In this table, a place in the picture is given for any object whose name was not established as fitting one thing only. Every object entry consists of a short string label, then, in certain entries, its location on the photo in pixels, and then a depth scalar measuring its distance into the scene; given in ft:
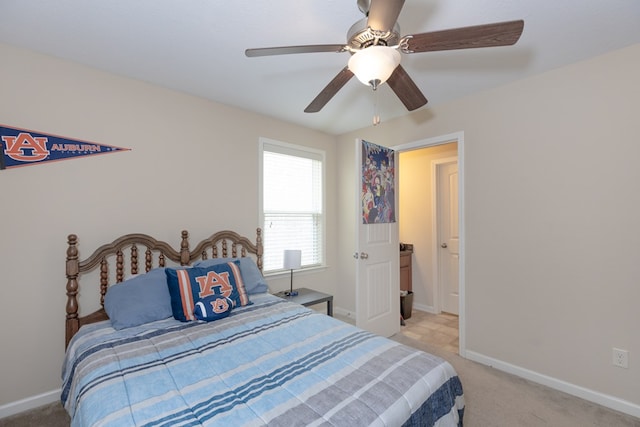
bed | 3.51
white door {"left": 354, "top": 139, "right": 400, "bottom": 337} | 9.70
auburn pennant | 6.38
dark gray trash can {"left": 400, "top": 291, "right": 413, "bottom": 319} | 12.55
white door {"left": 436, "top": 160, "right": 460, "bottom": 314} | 13.26
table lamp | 10.07
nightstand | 9.52
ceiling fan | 3.86
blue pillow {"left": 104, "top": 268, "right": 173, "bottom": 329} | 6.15
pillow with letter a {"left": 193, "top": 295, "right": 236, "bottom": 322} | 6.46
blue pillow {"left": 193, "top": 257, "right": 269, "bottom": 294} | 8.14
